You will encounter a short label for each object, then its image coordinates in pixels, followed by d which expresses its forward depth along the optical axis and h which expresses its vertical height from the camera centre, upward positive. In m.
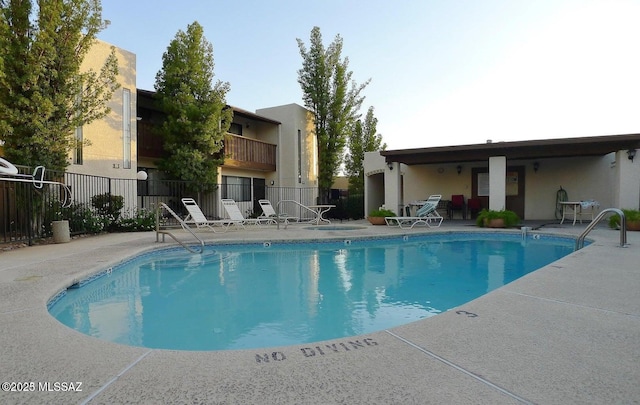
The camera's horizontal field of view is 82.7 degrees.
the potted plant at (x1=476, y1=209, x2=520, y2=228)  12.86 -0.62
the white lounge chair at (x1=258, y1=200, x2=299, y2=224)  14.97 -0.46
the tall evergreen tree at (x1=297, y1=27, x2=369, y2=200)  20.06 +5.90
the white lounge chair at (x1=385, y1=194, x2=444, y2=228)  13.26 -0.59
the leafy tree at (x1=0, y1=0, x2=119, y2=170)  8.76 +3.20
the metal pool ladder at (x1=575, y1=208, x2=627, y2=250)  7.20 -0.59
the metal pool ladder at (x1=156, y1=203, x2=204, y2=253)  8.64 -0.98
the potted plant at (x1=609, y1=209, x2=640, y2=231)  10.66 -0.56
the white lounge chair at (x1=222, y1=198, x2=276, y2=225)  13.30 -0.33
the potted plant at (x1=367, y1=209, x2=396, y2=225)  14.98 -0.58
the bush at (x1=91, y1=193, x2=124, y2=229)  11.64 -0.12
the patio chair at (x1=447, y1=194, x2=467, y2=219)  17.12 -0.11
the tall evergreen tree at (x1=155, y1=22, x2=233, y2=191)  14.32 +3.78
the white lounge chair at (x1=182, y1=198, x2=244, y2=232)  11.73 -0.47
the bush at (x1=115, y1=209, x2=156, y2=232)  12.11 -0.70
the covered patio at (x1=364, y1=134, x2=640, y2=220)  12.39 +1.23
